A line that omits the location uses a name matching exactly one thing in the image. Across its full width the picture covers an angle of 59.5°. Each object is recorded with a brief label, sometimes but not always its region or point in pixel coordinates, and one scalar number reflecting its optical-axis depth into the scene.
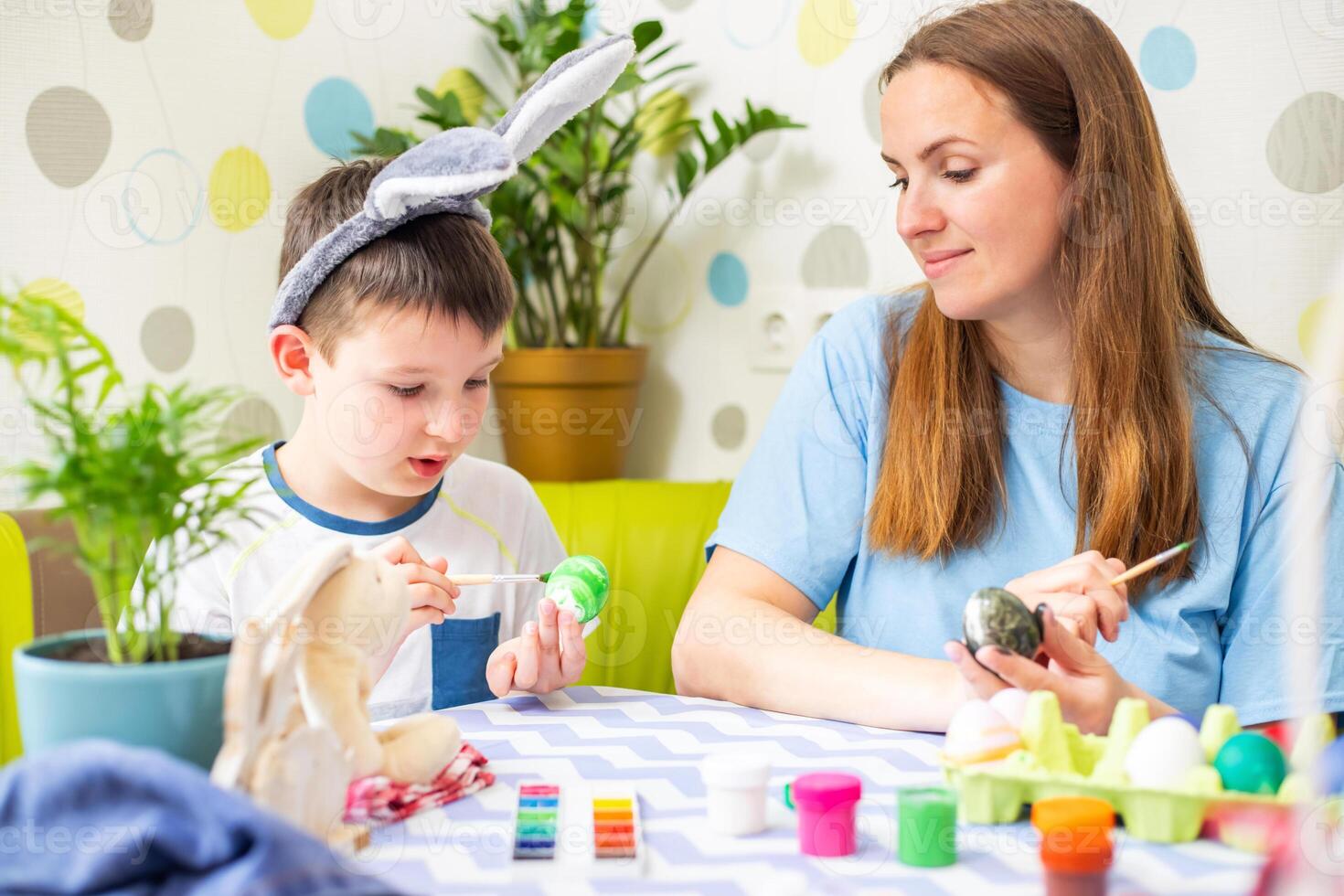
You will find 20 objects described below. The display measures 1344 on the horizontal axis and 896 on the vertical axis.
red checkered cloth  0.74
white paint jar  0.72
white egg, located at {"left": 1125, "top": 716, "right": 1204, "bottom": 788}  0.71
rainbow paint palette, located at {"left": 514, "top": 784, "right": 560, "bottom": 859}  0.69
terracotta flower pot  2.02
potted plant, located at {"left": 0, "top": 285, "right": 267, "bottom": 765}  0.62
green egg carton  0.71
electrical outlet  2.03
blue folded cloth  0.53
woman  1.18
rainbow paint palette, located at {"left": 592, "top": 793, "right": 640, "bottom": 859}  0.69
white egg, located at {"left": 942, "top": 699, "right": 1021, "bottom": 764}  0.76
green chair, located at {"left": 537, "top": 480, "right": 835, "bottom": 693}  1.70
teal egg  0.71
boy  1.18
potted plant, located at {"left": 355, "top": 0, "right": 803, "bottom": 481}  1.97
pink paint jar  0.70
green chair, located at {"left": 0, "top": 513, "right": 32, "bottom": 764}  1.24
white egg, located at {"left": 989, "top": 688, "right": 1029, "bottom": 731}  0.80
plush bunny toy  0.61
